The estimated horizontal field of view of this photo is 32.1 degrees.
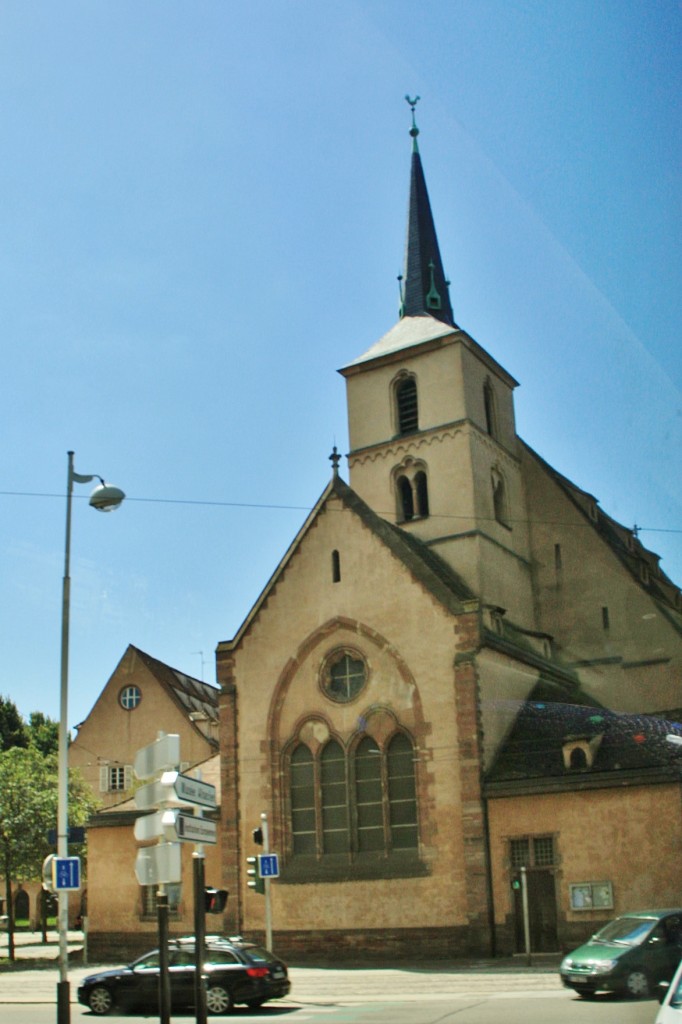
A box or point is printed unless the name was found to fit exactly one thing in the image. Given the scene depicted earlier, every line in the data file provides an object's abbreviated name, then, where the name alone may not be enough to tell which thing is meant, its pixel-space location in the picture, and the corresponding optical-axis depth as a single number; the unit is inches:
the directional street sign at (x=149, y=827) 526.9
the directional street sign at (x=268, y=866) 1136.8
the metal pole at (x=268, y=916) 1146.0
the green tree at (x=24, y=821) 1566.2
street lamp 666.2
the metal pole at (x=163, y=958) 528.4
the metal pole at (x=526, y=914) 1098.7
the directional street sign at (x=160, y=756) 515.2
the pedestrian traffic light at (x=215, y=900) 598.9
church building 1214.9
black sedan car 853.2
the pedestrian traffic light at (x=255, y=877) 1155.3
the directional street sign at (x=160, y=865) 508.4
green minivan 795.4
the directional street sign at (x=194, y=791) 519.2
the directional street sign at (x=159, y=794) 515.5
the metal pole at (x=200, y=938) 529.7
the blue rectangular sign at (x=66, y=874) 663.1
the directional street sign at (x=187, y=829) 516.1
